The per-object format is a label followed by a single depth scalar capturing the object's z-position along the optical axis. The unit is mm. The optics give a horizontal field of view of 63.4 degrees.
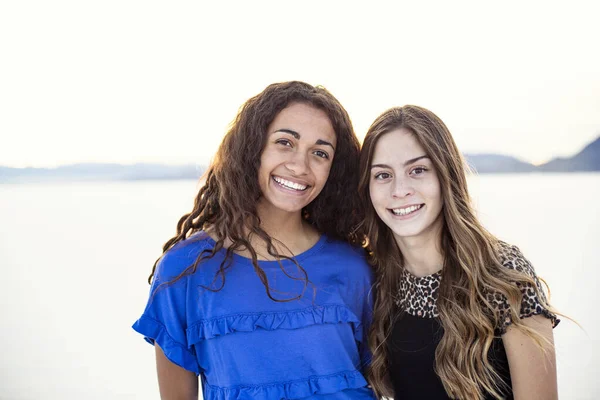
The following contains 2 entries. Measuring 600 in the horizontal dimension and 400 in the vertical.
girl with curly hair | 1541
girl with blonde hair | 1462
